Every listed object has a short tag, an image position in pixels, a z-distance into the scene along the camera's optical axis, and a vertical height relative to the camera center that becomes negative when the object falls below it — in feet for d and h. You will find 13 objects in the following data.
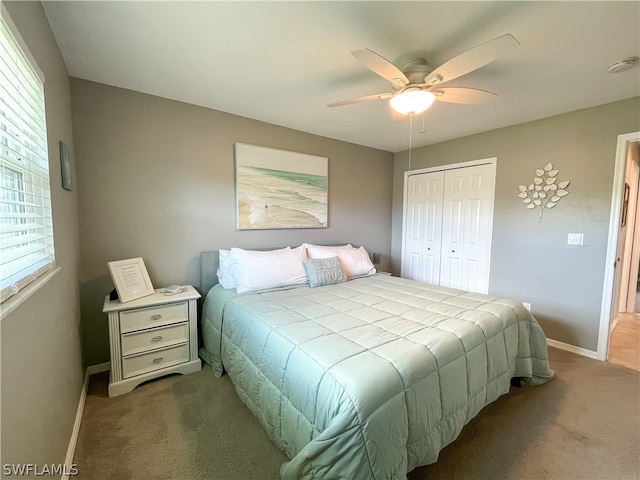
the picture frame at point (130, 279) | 6.84 -1.55
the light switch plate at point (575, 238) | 8.81 -0.38
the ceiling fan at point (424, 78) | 4.57 +2.78
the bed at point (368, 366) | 3.58 -2.41
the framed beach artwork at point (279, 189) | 9.53 +1.22
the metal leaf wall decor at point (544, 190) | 9.18 +1.22
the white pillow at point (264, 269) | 7.99 -1.46
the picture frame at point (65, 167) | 5.48 +1.02
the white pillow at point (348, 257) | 9.98 -1.29
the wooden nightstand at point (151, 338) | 6.54 -2.98
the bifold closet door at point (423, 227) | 12.47 -0.17
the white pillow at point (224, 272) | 8.32 -1.58
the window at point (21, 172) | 3.13 +0.60
